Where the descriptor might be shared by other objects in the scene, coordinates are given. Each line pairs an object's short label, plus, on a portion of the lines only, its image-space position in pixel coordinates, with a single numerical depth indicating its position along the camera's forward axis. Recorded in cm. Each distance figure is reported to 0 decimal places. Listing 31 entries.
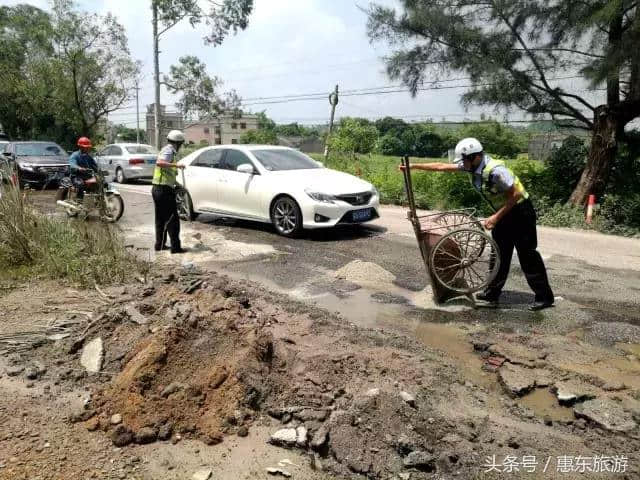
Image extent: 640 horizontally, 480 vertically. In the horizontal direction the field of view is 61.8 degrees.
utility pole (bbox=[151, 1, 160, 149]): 2391
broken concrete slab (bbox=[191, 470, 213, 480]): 288
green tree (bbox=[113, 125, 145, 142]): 6512
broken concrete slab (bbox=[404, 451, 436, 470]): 289
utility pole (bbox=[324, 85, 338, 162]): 1975
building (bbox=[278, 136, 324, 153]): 6304
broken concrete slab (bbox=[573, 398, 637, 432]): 333
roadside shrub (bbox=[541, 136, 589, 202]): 1300
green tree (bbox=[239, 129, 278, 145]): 4556
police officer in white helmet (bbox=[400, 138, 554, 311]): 524
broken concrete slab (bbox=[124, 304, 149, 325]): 446
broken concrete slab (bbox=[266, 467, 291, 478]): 291
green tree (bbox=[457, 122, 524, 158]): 3125
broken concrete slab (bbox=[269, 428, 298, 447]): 315
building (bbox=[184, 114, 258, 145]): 6238
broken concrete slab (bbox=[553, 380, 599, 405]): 370
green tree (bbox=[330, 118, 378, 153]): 1780
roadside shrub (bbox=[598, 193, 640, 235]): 1060
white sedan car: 877
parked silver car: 1981
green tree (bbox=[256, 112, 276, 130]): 7063
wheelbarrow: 541
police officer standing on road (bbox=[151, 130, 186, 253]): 780
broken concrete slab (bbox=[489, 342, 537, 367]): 428
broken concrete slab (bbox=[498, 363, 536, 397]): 384
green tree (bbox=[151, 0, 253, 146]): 2348
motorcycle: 1010
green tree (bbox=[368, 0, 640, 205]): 1106
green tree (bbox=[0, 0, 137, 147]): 2348
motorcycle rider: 1032
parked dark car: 1611
